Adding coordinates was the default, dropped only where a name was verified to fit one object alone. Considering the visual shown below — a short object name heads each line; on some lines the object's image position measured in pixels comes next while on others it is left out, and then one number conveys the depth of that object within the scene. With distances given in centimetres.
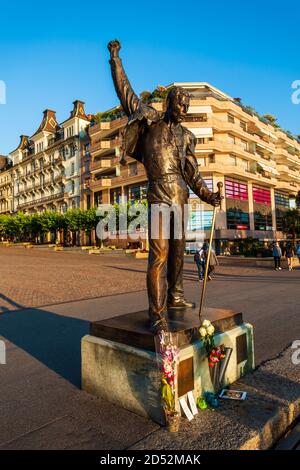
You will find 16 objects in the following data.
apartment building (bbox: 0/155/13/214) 7437
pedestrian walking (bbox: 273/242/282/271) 2048
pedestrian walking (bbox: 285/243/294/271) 1972
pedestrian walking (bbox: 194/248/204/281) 1472
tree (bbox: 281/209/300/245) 3859
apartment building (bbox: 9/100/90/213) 5331
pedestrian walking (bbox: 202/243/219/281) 1271
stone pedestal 273
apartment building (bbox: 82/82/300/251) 3912
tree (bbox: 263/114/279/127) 5374
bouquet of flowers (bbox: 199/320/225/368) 288
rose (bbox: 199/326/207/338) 286
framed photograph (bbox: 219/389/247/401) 291
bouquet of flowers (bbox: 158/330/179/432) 244
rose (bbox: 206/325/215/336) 288
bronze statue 341
